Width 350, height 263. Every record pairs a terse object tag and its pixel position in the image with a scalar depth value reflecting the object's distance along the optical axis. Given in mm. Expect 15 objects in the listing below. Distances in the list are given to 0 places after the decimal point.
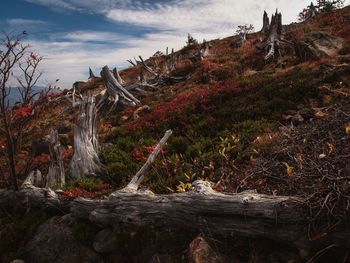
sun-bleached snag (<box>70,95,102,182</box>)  9453
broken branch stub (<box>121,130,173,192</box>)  5898
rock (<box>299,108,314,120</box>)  9047
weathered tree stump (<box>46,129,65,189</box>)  9018
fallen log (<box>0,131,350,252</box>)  3895
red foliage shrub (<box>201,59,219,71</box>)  20202
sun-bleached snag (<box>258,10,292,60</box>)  19859
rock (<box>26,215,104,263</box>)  5652
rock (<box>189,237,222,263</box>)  4184
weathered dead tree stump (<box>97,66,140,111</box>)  17328
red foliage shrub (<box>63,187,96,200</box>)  6882
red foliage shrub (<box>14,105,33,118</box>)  8420
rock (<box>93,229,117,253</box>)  5447
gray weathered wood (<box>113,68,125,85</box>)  18856
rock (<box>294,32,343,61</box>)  15586
